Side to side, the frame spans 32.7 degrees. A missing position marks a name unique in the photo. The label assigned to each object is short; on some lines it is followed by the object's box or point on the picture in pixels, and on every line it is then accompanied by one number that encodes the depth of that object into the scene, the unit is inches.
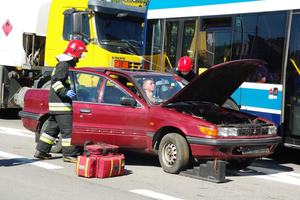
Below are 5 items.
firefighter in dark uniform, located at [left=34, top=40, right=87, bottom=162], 317.4
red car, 289.4
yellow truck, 502.9
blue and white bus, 353.7
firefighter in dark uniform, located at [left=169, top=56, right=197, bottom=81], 377.7
